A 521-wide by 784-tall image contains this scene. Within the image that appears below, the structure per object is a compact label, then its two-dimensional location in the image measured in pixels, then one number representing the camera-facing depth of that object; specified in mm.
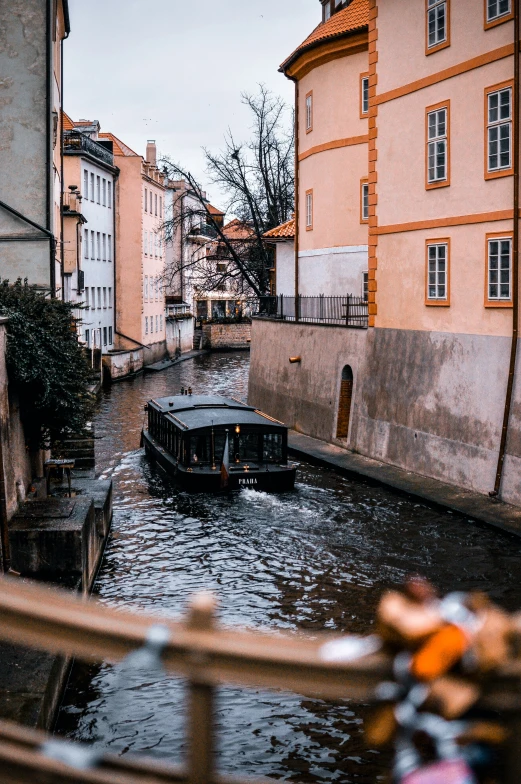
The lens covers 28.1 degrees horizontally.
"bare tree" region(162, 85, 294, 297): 48344
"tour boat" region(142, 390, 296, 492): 21641
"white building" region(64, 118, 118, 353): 44688
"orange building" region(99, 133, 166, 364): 60812
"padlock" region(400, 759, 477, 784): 2137
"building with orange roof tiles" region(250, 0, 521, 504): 19141
